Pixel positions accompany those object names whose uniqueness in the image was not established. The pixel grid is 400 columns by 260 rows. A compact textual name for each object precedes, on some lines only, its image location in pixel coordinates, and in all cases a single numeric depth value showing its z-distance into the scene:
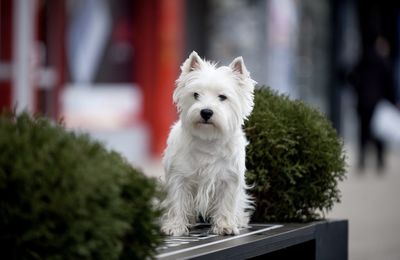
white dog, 9.80
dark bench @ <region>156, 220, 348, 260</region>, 8.96
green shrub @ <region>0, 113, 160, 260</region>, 6.79
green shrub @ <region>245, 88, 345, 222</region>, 11.37
